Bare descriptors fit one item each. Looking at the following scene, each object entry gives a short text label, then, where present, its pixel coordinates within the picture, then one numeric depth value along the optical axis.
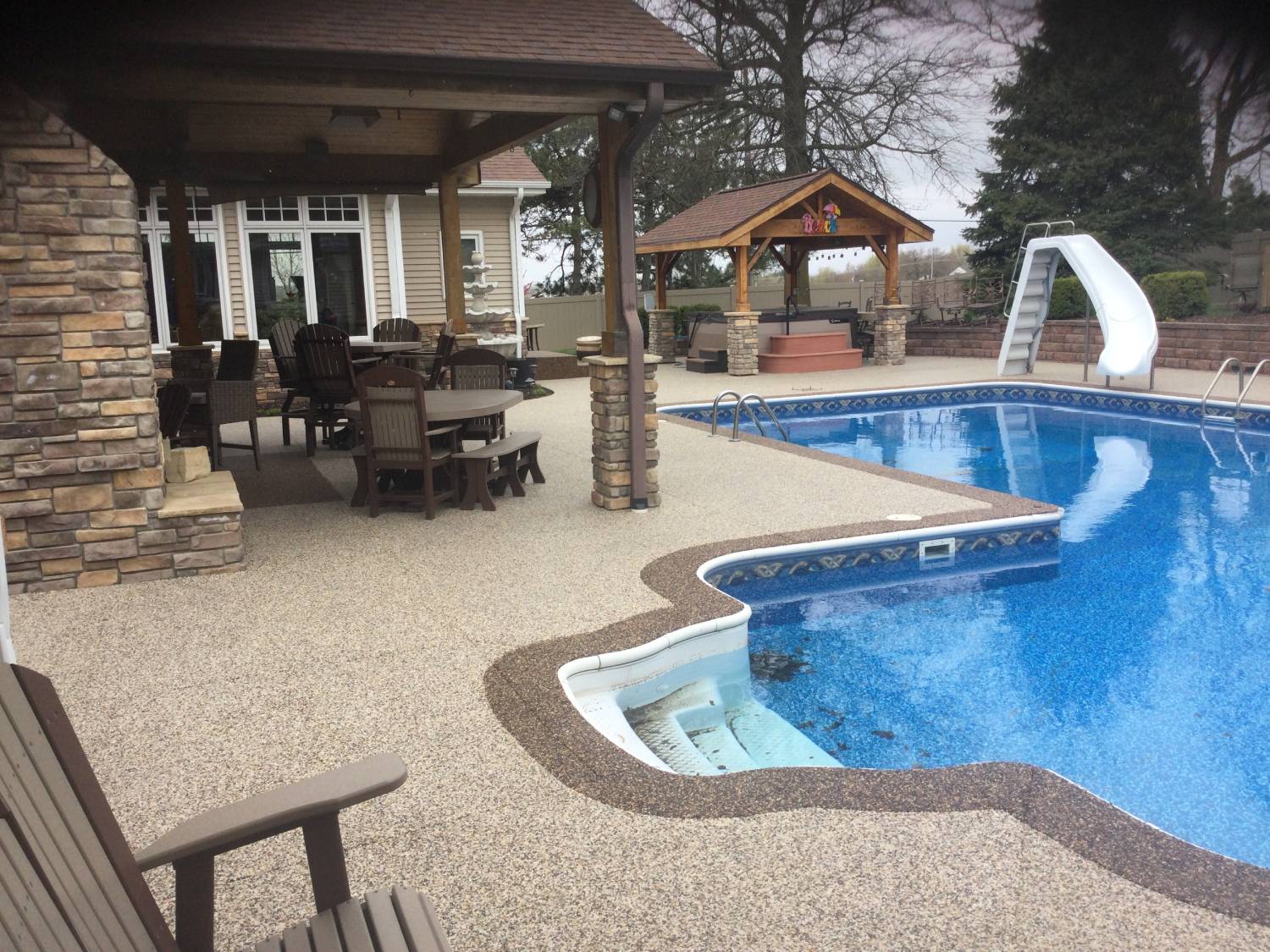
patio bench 7.49
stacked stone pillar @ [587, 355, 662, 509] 7.23
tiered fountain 15.13
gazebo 17.56
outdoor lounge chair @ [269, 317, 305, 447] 10.26
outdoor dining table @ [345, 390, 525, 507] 7.21
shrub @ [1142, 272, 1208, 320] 18.06
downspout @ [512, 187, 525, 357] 16.67
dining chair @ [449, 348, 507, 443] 8.98
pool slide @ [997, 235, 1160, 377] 14.65
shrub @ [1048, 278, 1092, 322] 20.02
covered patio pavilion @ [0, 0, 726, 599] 5.26
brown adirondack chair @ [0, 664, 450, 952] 1.53
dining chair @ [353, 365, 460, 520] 6.94
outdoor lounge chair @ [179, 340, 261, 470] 8.66
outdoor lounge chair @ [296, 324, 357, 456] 9.59
